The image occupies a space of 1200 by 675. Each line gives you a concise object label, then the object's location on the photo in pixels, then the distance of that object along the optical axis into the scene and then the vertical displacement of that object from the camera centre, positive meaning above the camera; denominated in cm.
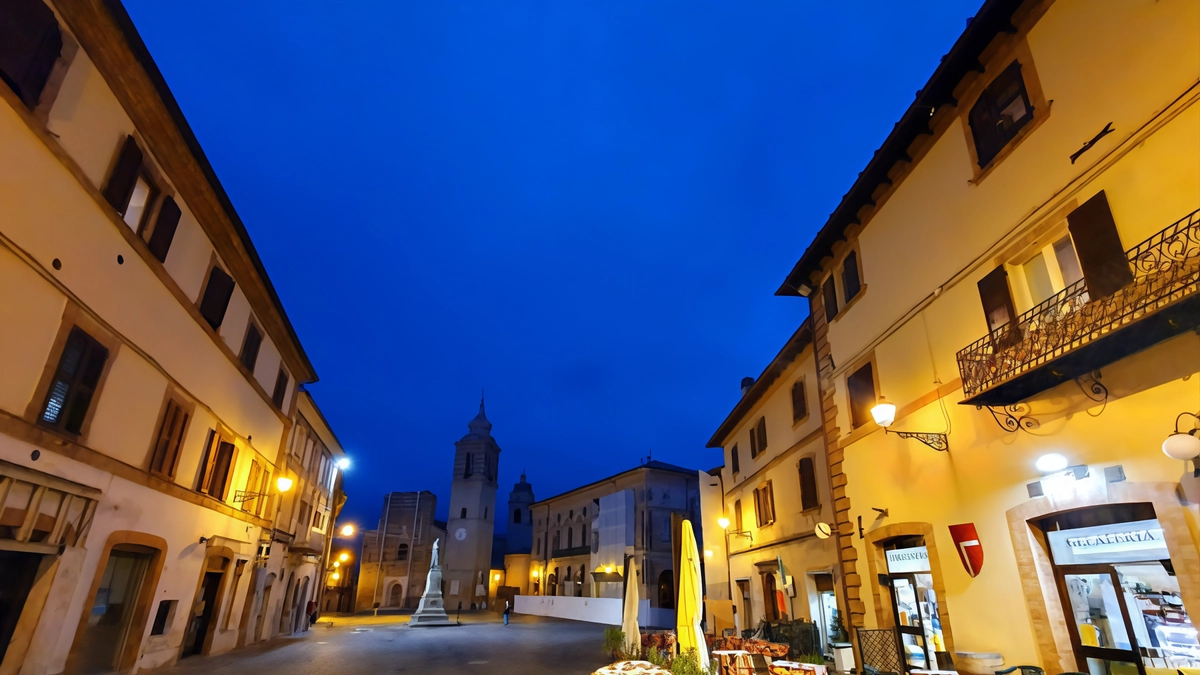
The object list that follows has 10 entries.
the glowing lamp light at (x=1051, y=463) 721 +146
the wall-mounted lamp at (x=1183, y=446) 557 +131
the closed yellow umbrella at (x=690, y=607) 1133 -59
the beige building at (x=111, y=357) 764 +345
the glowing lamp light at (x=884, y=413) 969 +267
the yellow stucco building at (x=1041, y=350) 613 +275
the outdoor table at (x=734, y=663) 1070 -153
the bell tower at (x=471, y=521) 5491 +467
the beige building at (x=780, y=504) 1598 +237
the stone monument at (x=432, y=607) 3186 -197
